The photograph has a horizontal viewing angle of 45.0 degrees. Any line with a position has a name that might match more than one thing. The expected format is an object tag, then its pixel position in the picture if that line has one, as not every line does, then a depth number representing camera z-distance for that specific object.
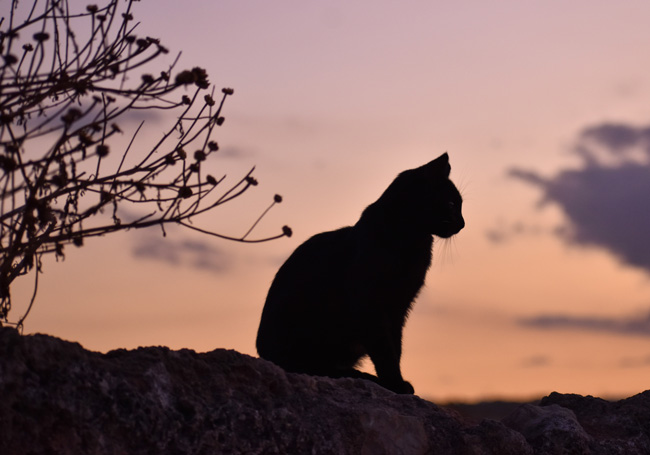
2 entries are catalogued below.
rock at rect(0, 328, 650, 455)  3.02
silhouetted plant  3.21
